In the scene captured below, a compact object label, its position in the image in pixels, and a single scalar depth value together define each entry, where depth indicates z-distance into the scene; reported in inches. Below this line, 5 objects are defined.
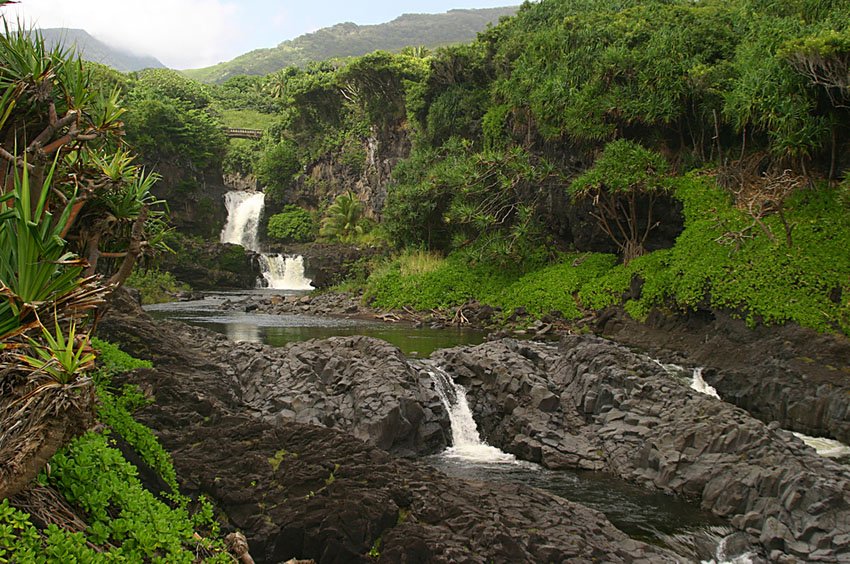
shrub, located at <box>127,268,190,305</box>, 1246.3
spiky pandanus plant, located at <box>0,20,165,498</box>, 165.2
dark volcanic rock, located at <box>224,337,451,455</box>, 476.1
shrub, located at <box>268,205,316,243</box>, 1809.8
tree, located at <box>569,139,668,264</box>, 905.5
